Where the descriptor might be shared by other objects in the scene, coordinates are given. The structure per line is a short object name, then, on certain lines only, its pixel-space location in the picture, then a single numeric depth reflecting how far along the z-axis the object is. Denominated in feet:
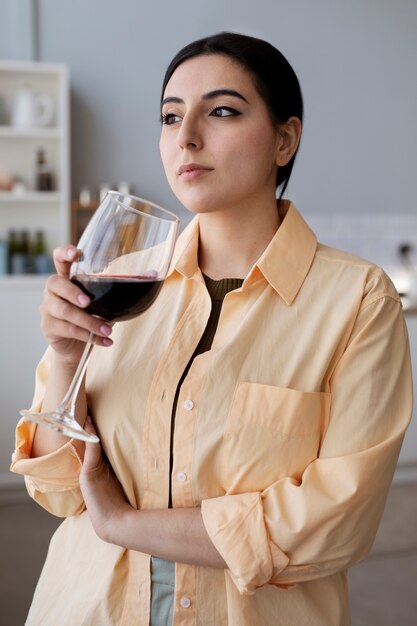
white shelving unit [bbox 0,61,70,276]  13.88
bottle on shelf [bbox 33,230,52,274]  13.89
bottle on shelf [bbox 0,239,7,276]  13.66
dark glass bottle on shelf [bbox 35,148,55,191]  14.14
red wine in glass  3.13
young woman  3.67
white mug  13.89
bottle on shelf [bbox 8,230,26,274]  13.74
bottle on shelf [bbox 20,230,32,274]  14.23
